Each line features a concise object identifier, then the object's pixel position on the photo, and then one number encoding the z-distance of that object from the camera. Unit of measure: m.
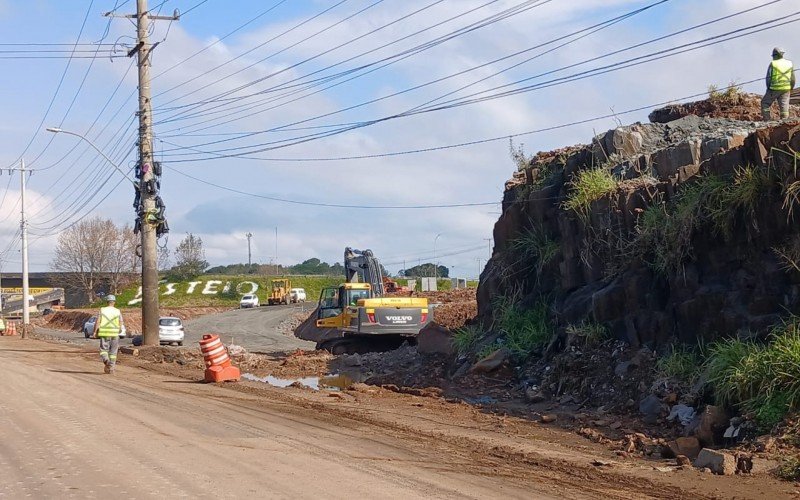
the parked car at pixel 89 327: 55.93
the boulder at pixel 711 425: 12.08
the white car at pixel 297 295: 93.50
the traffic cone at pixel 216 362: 21.19
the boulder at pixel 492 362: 19.42
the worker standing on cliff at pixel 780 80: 18.11
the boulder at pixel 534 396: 16.80
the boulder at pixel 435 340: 23.44
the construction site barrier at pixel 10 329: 56.12
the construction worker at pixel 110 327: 21.95
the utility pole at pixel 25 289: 65.49
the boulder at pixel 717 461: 10.14
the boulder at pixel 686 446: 11.66
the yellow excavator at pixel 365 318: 31.66
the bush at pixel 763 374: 11.52
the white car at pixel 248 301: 89.94
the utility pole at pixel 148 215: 32.56
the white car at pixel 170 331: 45.97
